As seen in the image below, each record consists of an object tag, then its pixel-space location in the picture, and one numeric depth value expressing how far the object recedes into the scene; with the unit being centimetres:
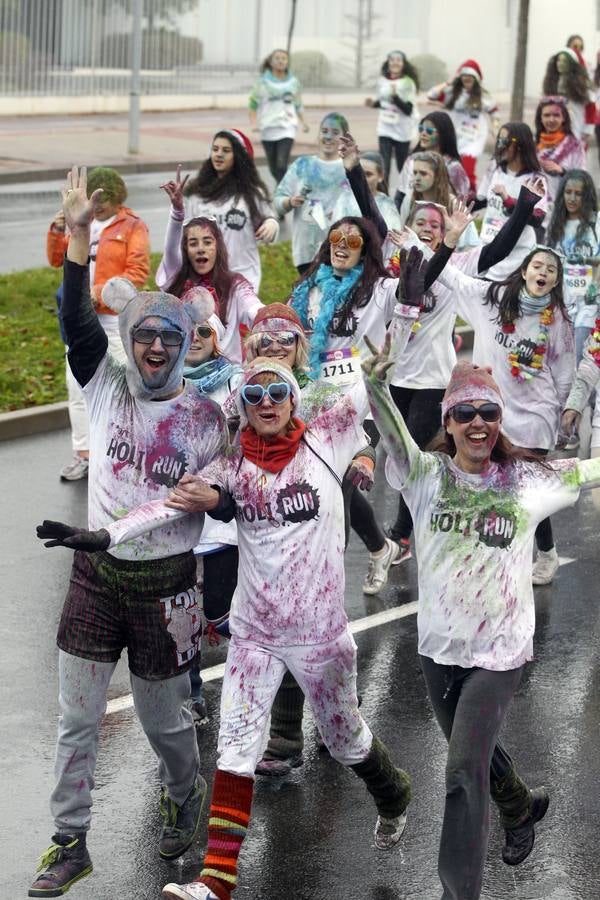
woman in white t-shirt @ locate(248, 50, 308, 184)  2152
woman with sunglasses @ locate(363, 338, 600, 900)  582
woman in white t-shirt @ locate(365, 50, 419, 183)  2088
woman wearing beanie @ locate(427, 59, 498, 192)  1822
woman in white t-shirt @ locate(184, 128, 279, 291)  1130
